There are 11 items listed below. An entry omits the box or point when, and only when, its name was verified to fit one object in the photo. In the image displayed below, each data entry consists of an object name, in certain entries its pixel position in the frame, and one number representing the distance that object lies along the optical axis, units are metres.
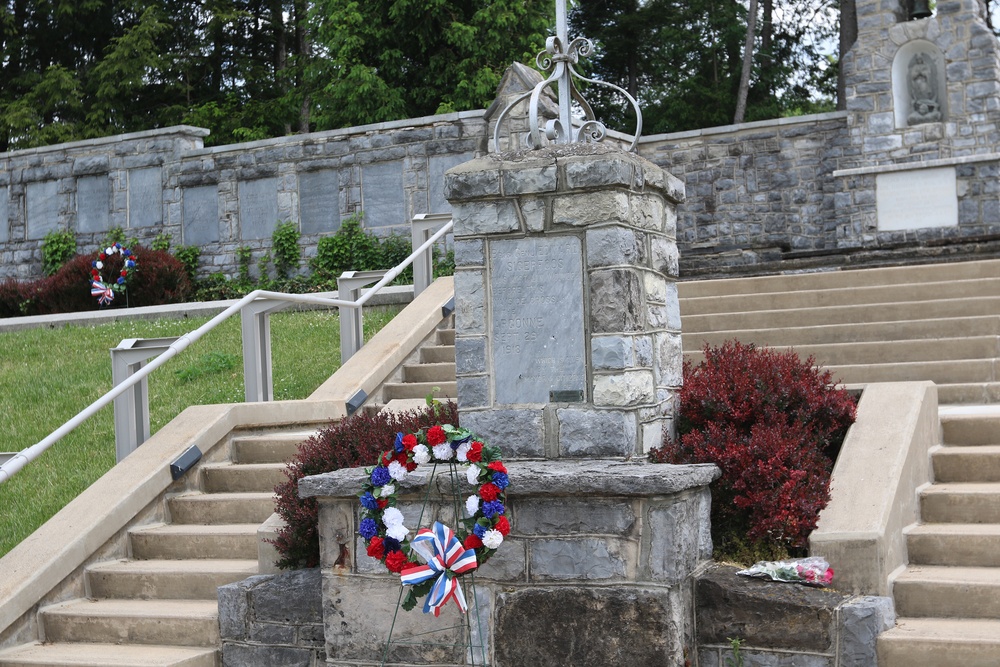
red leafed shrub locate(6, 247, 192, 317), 15.59
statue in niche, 17.44
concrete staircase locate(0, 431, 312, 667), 6.12
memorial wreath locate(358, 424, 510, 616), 4.91
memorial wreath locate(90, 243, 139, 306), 15.04
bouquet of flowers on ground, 5.22
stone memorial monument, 5.06
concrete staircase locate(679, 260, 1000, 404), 8.31
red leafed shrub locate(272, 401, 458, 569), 6.04
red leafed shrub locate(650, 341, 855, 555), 5.57
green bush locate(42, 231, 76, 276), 18.25
